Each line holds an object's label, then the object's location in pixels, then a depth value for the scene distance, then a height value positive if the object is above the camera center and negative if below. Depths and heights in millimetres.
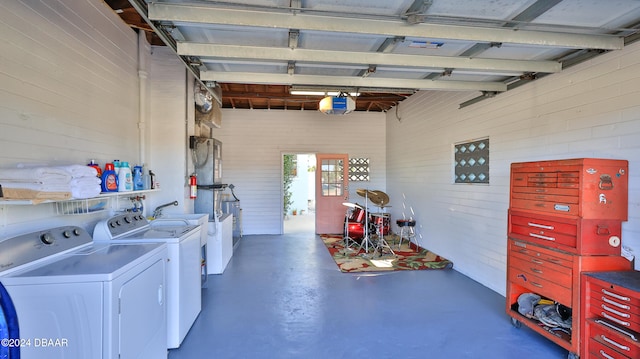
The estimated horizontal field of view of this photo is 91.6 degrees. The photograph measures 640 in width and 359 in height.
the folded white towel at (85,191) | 2132 -122
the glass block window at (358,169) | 8289 +162
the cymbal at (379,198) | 5664 -422
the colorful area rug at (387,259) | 5071 -1499
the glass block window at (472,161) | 4369 +211
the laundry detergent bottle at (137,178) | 3373 -38
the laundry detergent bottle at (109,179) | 2711 -46
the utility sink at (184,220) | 3486 -531
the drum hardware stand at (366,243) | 5837 -1365
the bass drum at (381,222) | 6488 -1080
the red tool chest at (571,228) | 2443 -434
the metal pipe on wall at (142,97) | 3885 +980
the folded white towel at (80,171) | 2115 +24
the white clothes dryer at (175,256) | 2635 -745
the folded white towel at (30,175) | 1833 -5
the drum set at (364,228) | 5770 -1132
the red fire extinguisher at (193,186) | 4375 -161
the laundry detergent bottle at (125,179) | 2953 -44
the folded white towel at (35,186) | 1800 -70
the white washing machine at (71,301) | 1621 -688
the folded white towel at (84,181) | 2128 -49
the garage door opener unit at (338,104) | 4285 +990
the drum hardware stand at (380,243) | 6002 -1331
